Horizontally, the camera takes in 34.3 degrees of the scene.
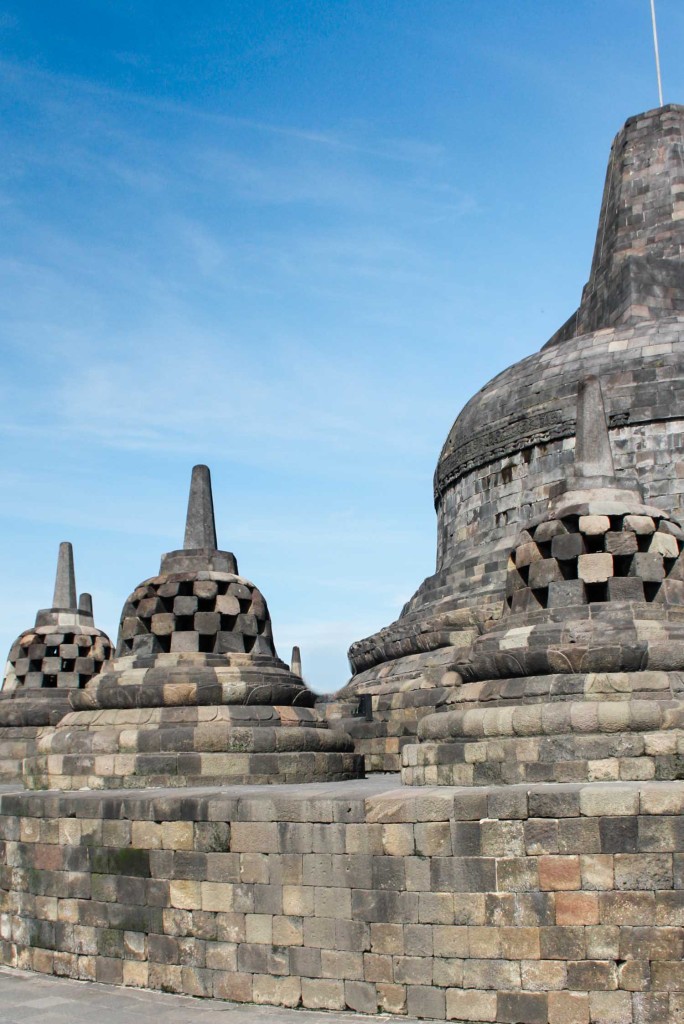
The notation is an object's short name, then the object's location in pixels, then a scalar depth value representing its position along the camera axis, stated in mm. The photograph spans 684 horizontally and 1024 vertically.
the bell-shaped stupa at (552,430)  15695
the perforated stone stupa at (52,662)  19375
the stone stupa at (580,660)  8992
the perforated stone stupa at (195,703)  11805
